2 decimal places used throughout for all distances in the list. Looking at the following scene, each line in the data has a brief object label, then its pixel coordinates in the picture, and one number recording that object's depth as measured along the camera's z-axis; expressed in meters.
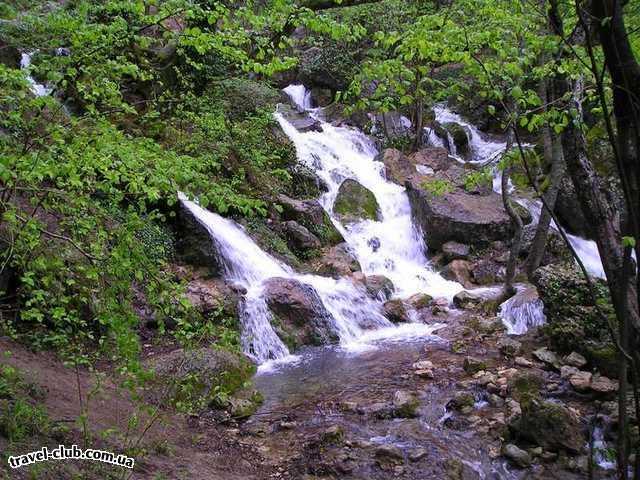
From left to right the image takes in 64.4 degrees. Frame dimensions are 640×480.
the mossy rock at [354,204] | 16.14
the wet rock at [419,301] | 12.25
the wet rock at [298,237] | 13.45
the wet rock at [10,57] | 9.68
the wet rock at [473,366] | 8.20
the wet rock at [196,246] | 10.88
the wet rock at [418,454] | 5.73
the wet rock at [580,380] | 7.11
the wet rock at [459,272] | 13.95
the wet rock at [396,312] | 11.46
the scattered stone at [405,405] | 6.83
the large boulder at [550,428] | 5.62
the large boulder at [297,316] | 10.08
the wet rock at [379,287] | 12.29
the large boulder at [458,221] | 15.34
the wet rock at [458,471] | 5.42
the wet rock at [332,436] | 6.09
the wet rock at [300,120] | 19.81
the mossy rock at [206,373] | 6.77
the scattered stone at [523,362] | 8.29
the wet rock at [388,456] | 5.62
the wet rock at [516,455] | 5.50
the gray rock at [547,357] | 8.05
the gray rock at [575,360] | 7.78
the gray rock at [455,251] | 14.90
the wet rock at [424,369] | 8.19
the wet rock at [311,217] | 14.12
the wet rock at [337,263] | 12.57
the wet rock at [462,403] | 6.90
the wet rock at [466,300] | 12.11
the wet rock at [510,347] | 8.88
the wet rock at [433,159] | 20.27
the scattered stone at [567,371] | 7.57
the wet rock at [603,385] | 6.89
